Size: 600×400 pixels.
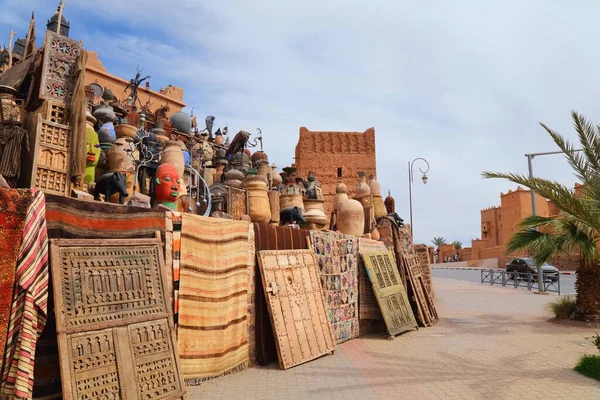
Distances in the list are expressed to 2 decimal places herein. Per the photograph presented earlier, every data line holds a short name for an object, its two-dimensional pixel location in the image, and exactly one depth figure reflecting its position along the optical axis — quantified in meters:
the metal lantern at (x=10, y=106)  4.95
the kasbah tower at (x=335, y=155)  26.59
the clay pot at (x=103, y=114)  9.66
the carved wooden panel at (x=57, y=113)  4.73
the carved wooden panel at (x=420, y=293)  9.04
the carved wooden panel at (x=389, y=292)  7.82
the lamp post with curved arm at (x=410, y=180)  20.54
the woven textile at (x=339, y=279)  6.98
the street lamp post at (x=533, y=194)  15.47
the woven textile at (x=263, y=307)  5.64
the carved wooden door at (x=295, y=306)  5.57
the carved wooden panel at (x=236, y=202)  7.19
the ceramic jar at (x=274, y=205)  7.88
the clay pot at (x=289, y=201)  9.03
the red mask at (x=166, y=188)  5.31
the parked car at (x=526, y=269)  19.20
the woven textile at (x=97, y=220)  3.50
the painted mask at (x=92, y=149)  5.87
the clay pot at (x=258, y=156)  14.29
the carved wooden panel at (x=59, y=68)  4.76
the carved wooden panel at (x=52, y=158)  4.60
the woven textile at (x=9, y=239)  3.04
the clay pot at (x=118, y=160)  6.90
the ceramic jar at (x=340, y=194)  10.53
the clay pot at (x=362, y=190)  11.16
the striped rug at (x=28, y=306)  2.96
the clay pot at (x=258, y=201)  7.21
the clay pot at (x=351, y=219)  8.96
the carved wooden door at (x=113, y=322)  3.24
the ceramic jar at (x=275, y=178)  11.94
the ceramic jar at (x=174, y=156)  7.03
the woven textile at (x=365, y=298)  8.02
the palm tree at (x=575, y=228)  7.50
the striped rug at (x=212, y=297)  4.56
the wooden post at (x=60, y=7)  5.70
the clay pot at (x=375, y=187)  12.80
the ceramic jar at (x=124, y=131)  9.33
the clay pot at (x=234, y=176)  9.55
